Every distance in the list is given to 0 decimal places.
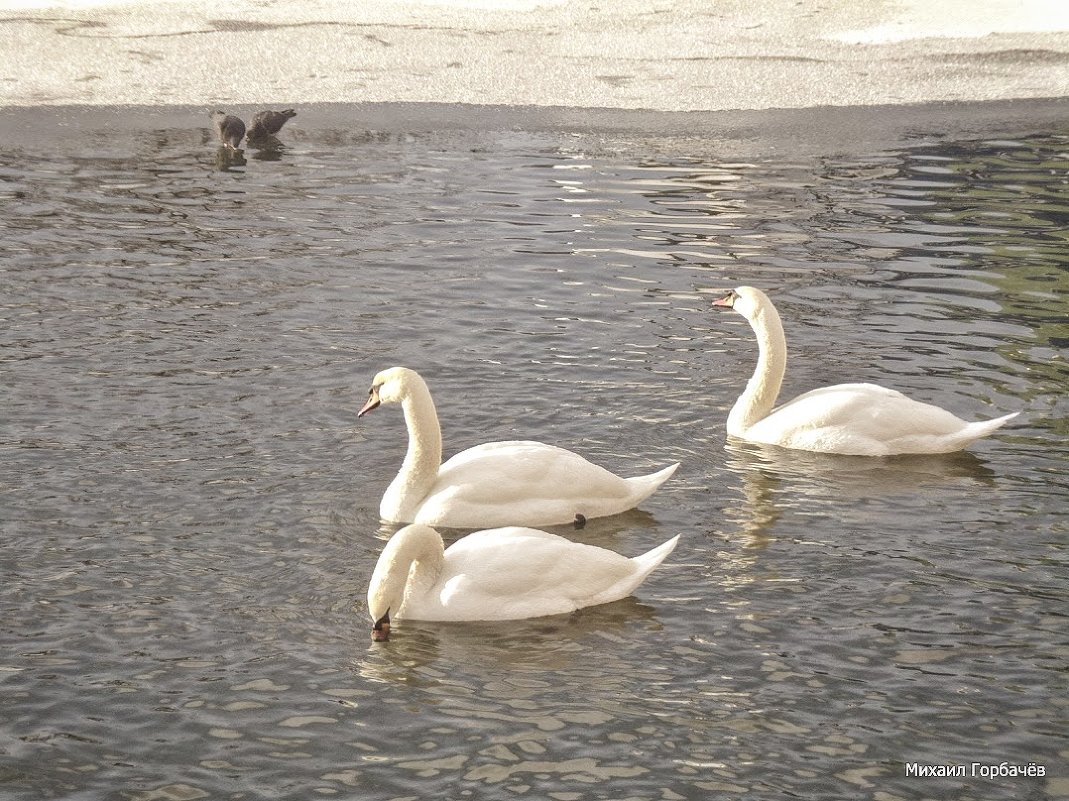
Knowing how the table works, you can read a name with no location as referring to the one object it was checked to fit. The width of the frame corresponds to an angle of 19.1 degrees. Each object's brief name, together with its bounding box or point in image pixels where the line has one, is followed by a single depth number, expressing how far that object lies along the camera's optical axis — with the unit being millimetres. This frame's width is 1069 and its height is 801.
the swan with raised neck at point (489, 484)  16817
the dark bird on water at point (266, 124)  34470
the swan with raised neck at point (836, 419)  18692
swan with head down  14484
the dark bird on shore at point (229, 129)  33850
